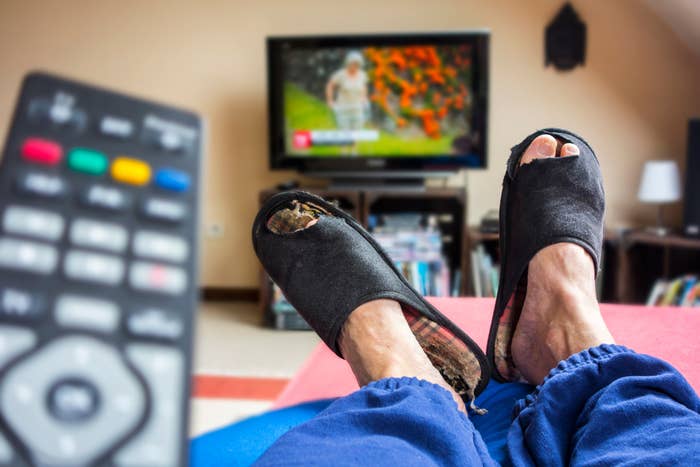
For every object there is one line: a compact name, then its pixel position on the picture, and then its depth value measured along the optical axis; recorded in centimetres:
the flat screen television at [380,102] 225
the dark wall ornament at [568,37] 232
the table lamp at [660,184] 212
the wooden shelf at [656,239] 201
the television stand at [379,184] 222
